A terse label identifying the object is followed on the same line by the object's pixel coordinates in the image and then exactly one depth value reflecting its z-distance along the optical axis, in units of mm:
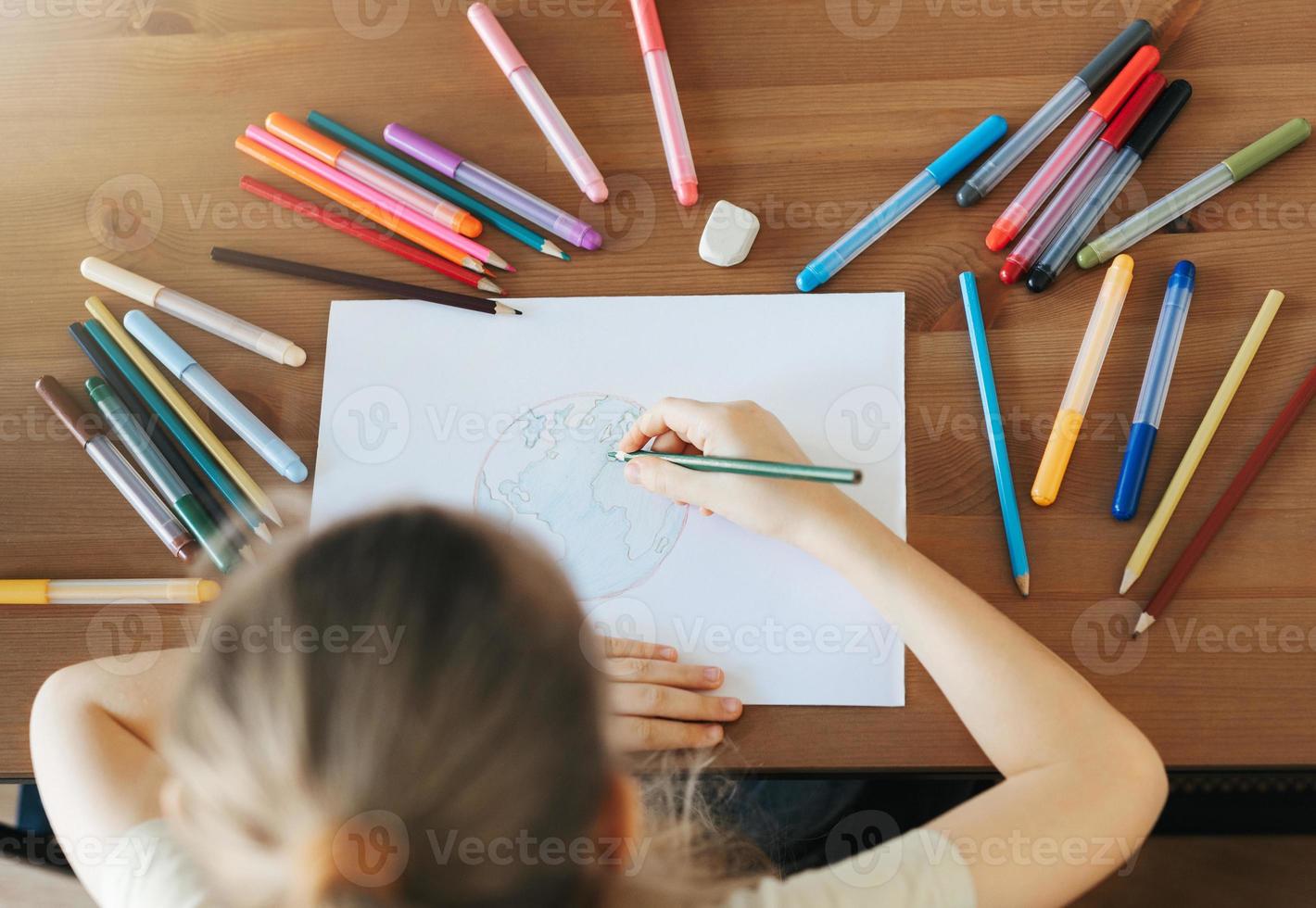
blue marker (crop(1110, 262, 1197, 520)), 639
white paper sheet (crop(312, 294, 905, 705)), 646
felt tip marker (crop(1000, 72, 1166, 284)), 702
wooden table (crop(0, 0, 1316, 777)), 619
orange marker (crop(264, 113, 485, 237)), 746
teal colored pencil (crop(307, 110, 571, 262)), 741
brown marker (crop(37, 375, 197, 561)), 695
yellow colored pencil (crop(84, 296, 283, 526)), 698
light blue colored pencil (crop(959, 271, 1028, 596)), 632
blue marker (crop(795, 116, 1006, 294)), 711
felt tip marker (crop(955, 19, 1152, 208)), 727
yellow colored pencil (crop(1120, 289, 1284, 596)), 626
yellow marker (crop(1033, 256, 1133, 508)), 649
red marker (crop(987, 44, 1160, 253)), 710
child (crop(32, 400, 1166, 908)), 424
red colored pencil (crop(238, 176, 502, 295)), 744
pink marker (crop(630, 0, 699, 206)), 741
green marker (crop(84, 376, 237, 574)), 688
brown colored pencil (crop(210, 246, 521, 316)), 730
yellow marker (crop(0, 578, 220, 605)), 679
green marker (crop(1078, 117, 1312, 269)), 699
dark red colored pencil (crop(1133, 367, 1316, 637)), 617
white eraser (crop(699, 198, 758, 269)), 715
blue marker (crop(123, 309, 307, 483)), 703
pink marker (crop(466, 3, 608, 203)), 752
